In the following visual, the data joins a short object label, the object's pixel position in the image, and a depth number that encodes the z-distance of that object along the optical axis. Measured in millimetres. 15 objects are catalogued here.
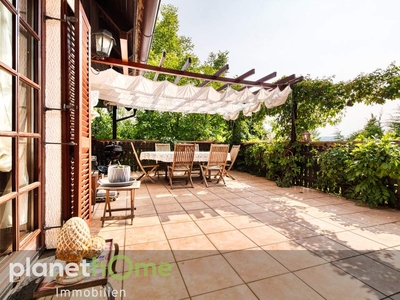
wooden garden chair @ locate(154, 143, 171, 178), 6559
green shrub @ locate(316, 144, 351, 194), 3771
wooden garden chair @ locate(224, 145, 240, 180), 5572
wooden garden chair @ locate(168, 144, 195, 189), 4546
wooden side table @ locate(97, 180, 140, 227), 2291
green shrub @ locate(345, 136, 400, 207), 3100
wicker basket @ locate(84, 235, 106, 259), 1160
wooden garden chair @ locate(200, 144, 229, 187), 4909
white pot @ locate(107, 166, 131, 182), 2339
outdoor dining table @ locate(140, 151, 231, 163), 4859
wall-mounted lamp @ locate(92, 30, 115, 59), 2949
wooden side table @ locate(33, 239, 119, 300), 978
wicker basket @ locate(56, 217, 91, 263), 1039
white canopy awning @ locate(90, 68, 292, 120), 3893
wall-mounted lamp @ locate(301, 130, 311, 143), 4828
